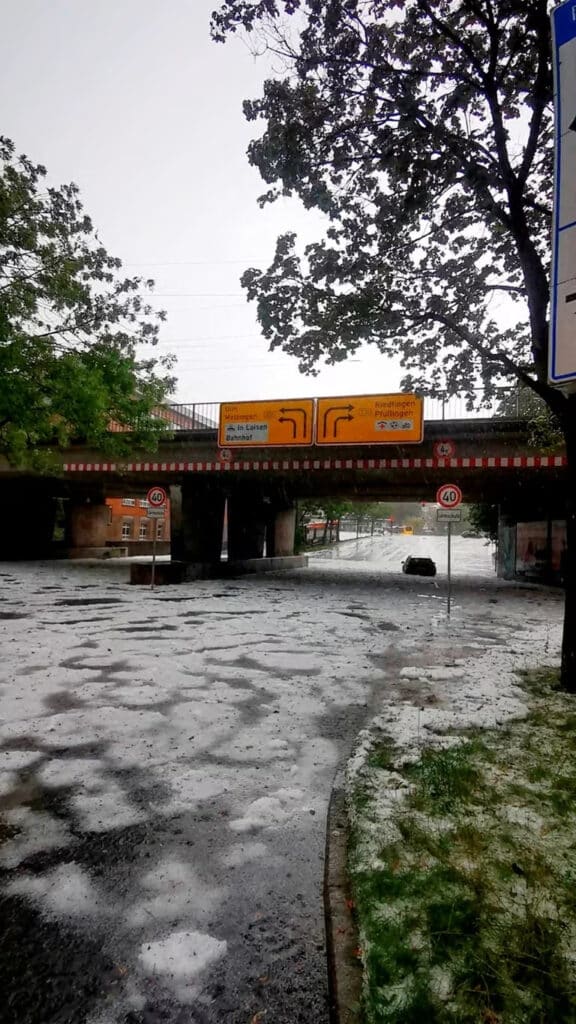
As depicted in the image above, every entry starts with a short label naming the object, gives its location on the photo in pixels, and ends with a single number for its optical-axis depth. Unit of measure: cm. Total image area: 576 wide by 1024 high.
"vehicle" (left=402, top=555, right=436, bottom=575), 2717
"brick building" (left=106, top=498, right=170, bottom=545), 5216
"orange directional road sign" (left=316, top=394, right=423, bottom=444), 1612
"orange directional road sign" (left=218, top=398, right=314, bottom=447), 1717
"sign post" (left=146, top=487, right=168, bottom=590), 1664
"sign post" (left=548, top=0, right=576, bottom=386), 359
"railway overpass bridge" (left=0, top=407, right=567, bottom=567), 1761
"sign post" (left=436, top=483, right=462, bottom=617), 1227
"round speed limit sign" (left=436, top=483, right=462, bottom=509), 1266
